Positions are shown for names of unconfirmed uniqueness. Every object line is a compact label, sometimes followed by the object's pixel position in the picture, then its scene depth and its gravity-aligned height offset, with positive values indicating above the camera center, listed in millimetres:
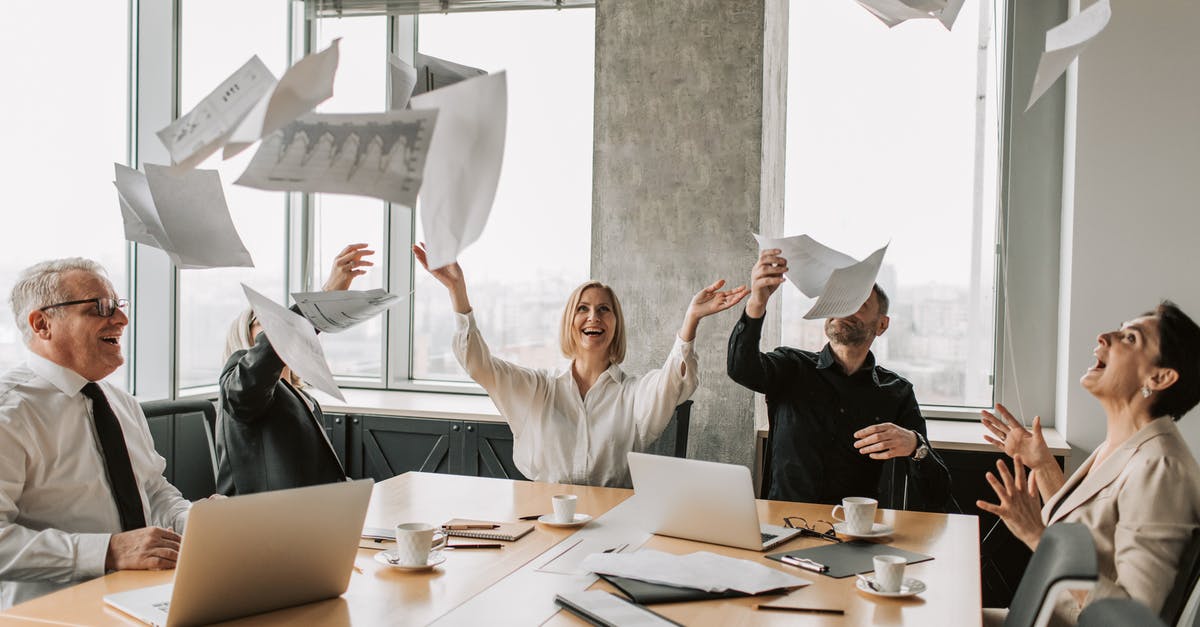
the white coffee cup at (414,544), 1973 -526
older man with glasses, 2152 -334
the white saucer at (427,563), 1983 -573
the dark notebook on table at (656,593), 1801 -567
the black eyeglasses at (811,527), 2332 -574
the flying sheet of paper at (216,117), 1037 +183
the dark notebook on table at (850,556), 2031 -571
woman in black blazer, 2770 -445
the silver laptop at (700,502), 2146 -477
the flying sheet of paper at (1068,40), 1276 +356
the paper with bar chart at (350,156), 1028 +143
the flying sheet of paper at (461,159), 1043 +142
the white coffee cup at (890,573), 1847 -525
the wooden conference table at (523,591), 1716 -582
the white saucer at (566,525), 2371 -570
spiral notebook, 2260 -578
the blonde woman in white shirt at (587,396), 3086 -342
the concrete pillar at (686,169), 3762 +501
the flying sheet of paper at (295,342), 1327 -80
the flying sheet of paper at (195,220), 1337 +89
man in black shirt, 3061 -342
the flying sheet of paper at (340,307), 1452 -31
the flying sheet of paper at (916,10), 1368 +419
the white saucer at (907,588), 1847 -562
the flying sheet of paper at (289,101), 985 +191
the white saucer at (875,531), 2284 -559
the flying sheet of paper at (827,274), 2012 +55
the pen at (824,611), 1762 -573
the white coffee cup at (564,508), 2379 -534
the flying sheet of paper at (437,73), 1408 +321
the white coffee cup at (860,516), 2281 -514
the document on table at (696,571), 1874 -556
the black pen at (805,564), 2023 -567
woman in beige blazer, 1903 -365
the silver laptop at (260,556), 1591 -473
